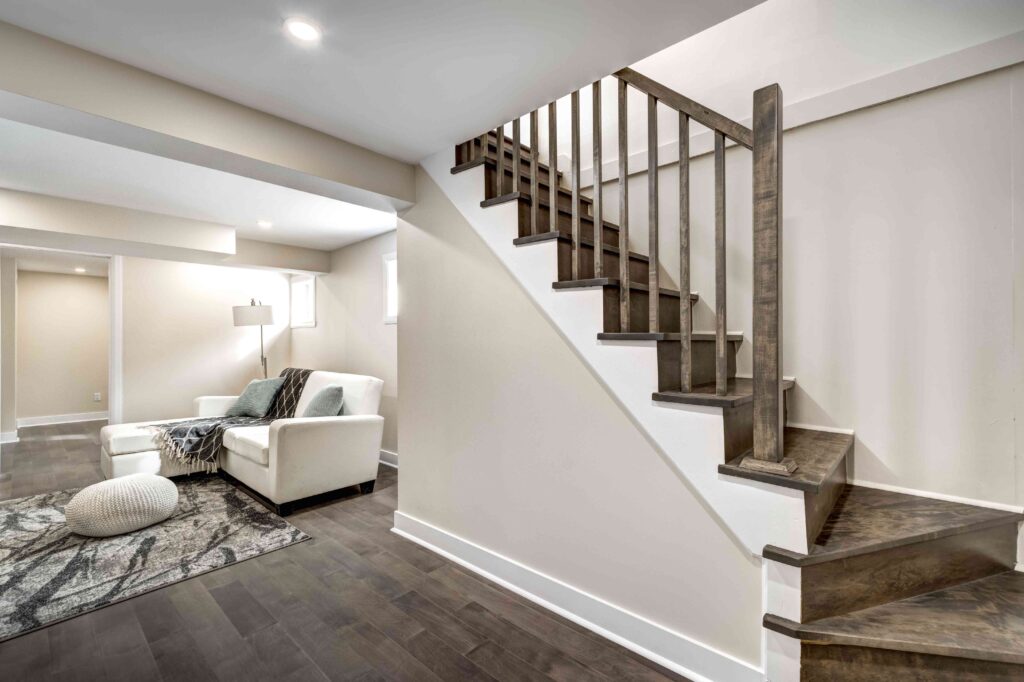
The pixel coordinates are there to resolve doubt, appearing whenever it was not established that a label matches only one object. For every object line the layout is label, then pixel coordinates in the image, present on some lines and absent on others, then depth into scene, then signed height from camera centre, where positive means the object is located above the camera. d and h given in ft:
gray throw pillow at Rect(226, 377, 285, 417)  15.10 -2.03
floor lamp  17.08 +0.95
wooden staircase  3.97 -2.00
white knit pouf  8.84 -3.42
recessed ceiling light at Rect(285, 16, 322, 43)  4.75 +3.38
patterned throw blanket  12.62 -2.89
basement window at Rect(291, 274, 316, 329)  19.39 +1.75
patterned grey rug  6.79 -3.99
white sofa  10.37 -2.89
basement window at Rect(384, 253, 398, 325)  15.49 +1.87
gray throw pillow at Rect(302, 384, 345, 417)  12.09 -1.73
